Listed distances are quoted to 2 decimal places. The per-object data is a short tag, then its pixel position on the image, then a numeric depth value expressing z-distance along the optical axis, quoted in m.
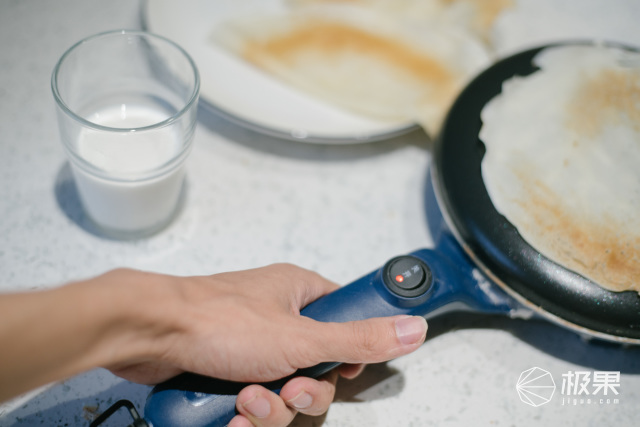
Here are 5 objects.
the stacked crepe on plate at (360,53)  0.82
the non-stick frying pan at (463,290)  0.47
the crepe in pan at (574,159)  0.55
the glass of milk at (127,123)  0.56
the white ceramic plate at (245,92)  0.72
